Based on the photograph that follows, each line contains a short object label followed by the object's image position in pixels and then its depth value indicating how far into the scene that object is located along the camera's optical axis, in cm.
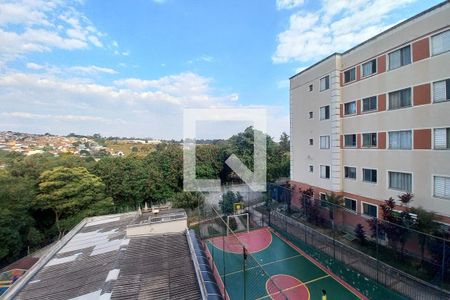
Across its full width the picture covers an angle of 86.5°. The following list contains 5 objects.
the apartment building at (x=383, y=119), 931
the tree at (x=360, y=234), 1125
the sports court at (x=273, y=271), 877
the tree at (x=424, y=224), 871
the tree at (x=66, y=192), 1605
